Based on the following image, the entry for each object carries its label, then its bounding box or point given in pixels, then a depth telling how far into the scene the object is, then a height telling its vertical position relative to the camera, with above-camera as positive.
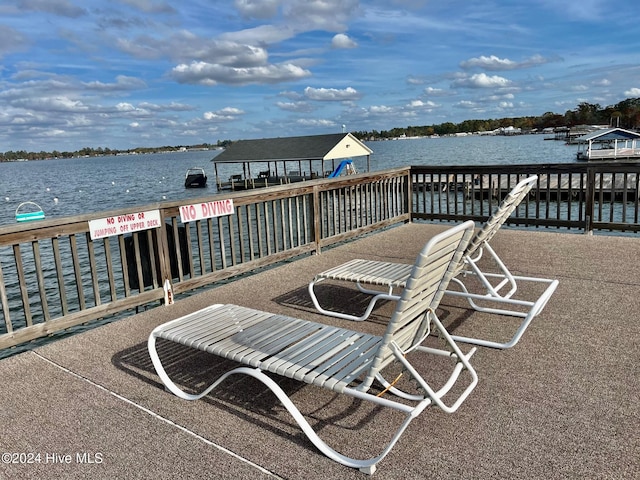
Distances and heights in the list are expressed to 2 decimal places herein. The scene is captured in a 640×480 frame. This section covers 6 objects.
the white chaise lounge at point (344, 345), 2.11 -1.01
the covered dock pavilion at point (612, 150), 37.19 -1.25
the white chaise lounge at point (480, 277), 3.31 -1.01
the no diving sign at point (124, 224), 4.03 -0.52
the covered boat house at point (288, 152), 36.88 +0.07
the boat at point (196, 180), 53.56 -2.34
